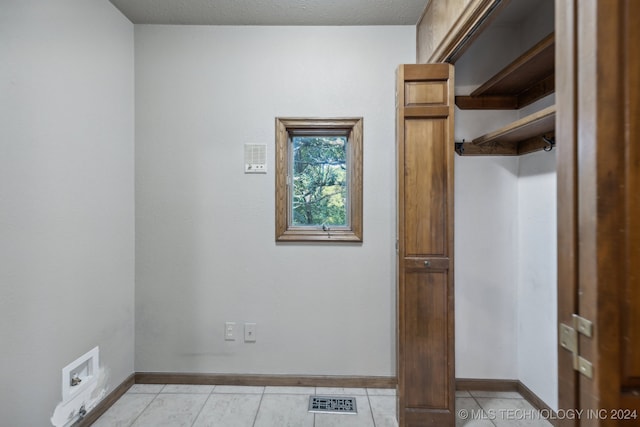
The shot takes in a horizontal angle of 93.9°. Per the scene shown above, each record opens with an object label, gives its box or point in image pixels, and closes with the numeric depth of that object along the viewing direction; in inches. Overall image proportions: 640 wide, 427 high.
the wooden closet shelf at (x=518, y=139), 57.4
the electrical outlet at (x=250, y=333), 88.8
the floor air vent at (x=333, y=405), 76.7
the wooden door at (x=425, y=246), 70.6
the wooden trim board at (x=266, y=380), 87.0
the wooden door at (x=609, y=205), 28.1
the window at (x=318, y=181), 91.0
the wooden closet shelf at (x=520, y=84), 60.1
